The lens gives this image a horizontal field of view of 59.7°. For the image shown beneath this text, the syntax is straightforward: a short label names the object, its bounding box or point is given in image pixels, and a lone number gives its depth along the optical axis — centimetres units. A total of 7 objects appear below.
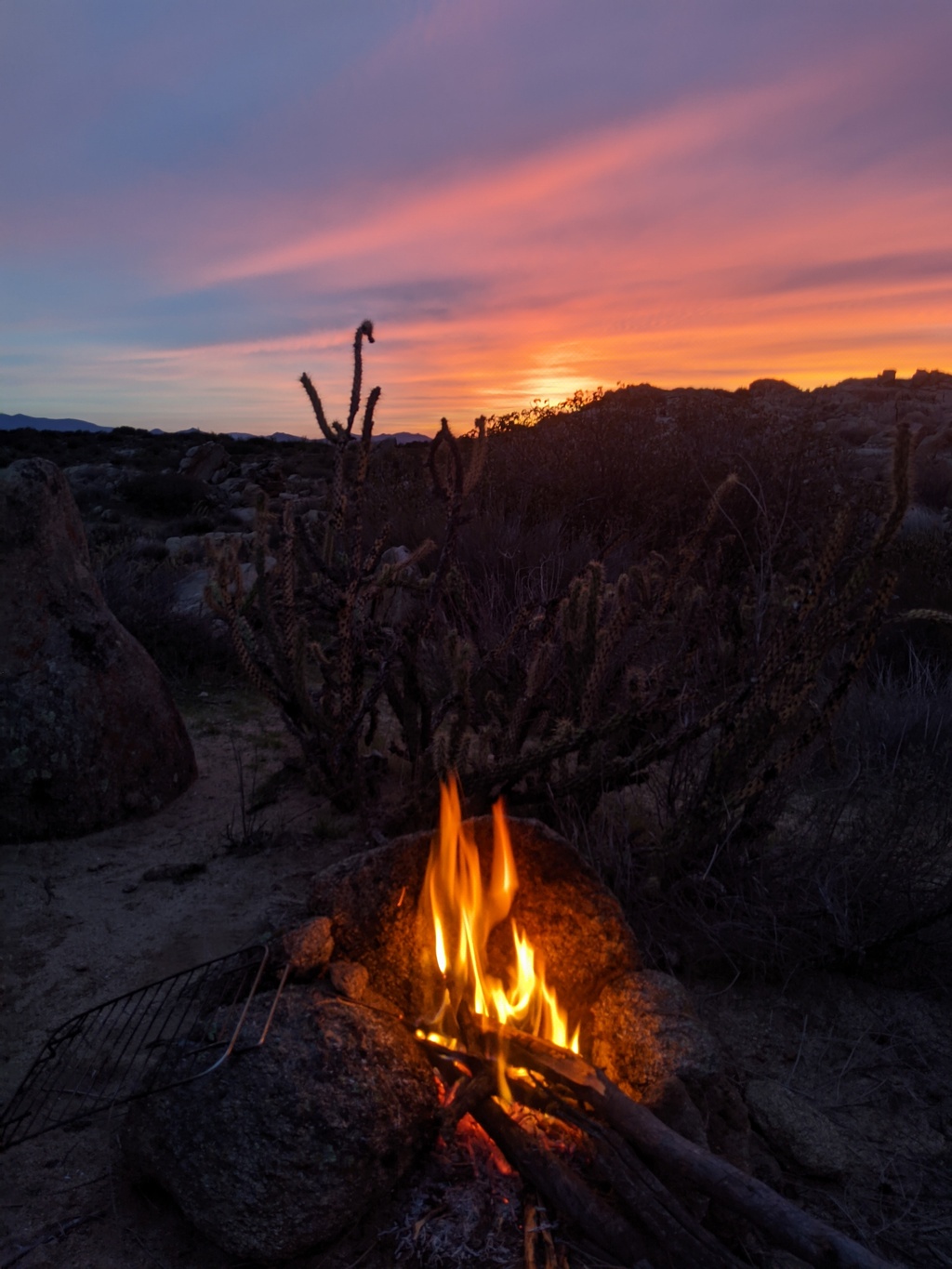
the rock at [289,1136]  171
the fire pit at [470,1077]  170
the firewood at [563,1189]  166
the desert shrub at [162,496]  1992
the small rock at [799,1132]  202
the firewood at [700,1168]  147
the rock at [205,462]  2594
